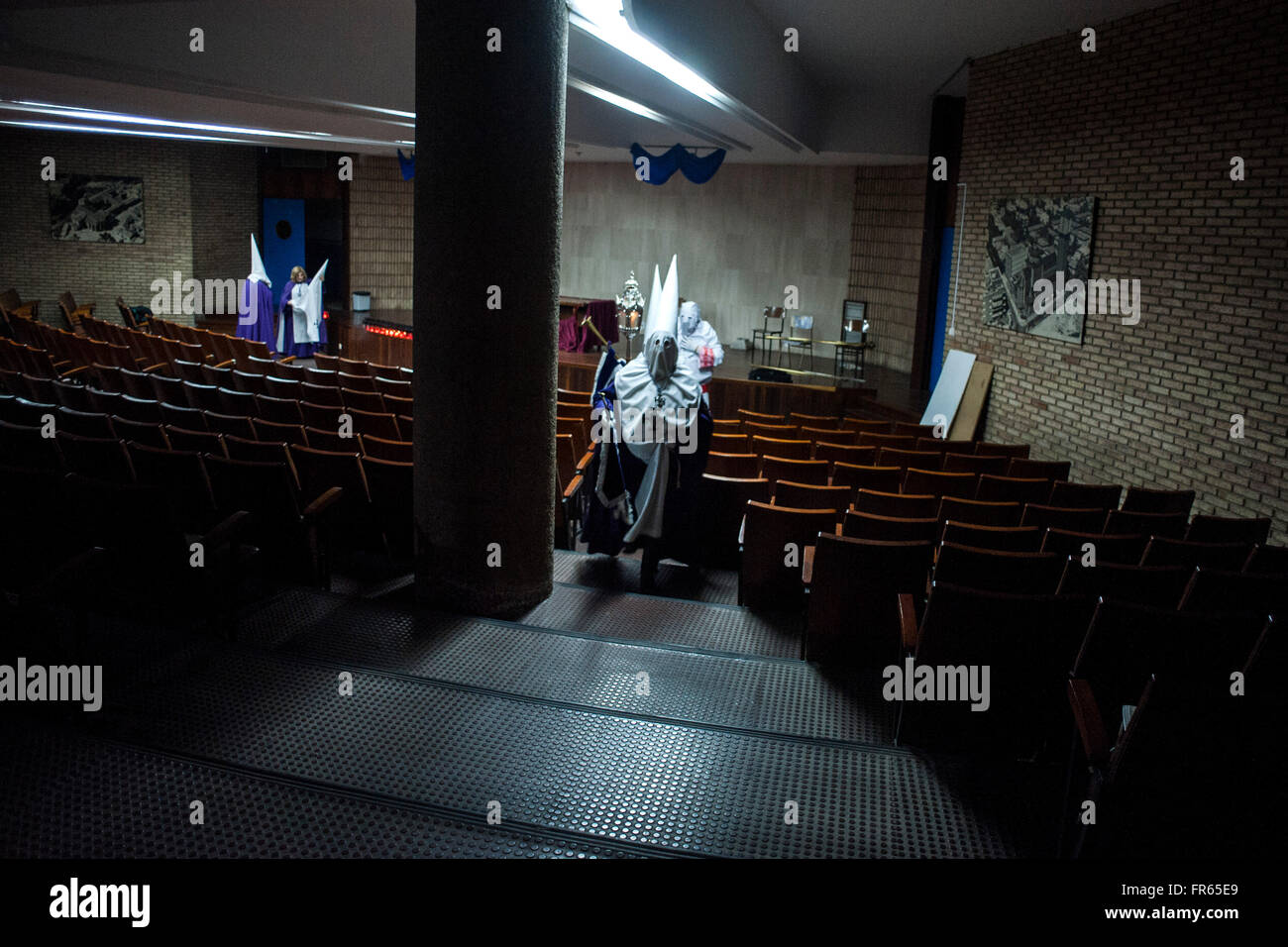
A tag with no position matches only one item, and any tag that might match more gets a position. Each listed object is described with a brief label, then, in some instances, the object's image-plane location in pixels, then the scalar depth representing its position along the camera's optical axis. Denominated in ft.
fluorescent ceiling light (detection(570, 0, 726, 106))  24.30
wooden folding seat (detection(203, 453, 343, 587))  15.28
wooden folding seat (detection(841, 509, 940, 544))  15.51
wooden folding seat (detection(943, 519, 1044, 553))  14.79
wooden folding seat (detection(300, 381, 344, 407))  26.02
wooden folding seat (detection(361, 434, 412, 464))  18.89
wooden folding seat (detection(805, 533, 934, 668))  14.03
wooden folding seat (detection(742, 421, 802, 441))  27.80
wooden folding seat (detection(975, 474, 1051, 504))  20.12
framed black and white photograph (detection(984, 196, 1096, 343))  31.14
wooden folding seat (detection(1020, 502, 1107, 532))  17.63
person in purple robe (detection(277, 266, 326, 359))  53.78
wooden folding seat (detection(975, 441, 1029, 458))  26.96
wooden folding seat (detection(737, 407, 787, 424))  32.73
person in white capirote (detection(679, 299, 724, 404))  42.74
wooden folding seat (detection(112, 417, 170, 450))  18.48
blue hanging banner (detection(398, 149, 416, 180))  53.16
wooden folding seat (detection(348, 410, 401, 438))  21.99
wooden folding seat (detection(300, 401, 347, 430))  22.65
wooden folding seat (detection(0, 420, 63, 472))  17.07
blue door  70.18
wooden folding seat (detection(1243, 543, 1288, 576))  14.71
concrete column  14.51
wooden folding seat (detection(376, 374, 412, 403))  28.99
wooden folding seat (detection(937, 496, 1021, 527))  17.37
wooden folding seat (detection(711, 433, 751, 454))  24.70
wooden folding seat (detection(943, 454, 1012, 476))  23.70
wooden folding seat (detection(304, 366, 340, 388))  30.07
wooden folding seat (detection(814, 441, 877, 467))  23.44
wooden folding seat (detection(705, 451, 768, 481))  21.02
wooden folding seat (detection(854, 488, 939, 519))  17.39
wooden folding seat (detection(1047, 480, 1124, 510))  20.34
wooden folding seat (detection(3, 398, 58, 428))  19.38
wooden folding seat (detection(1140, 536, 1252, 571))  15.08
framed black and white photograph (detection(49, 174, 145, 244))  58.59
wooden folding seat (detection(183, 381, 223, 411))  23.98
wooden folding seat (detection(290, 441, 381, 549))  17.51
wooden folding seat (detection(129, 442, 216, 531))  15.33
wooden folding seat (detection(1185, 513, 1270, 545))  17.47
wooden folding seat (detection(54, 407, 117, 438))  18.22
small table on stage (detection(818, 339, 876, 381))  50.01
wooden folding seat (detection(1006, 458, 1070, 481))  23.25
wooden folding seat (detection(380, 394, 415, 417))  25.67
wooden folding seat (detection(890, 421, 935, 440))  32.37
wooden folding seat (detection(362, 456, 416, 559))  17.35
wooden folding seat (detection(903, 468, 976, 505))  19.84
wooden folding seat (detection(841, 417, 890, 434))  33.73
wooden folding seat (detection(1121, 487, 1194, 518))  20.48
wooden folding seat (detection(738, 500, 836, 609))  16.69
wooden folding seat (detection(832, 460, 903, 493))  20.47
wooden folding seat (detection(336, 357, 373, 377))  33.53
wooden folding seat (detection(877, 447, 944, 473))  23.39
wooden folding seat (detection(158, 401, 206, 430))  20.61
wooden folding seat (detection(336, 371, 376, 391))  29.86
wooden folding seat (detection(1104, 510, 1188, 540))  17.78
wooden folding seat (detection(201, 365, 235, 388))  28.66
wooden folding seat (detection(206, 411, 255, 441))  19.90
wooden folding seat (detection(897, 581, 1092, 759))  11.19
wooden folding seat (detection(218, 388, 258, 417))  23.24
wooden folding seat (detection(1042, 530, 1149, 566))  15.40
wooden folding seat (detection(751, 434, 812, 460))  23.97
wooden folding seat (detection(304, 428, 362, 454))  19.22
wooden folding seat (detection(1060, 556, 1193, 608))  12.84
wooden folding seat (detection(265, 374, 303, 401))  26.27
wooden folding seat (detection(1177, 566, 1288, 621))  12.71
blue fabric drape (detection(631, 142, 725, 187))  47.80
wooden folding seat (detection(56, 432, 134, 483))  16.20
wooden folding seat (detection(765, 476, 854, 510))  17.87
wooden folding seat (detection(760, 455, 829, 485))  20.58
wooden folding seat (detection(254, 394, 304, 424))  22.69
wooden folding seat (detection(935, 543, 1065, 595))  13.16
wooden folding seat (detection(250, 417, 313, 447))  20.20
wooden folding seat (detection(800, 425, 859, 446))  27.50
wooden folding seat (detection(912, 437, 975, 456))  26.61
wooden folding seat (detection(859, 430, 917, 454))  26.78
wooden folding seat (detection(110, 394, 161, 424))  20.97
